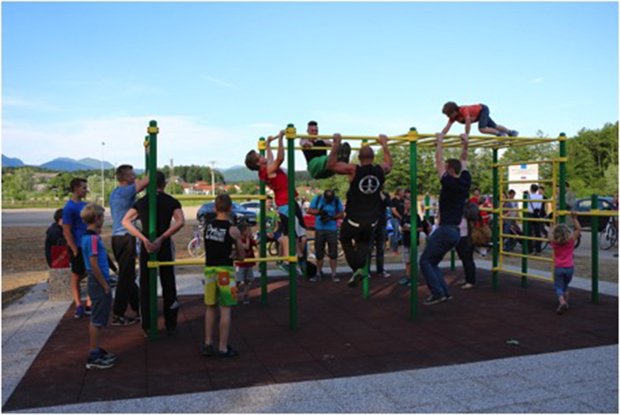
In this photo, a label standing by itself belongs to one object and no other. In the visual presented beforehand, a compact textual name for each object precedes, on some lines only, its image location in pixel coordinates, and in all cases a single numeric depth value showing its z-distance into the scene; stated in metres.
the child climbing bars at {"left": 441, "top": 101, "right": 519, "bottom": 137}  7.15
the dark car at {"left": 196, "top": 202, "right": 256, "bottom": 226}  25.99
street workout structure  5.74
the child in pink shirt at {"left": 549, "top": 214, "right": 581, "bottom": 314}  6.80
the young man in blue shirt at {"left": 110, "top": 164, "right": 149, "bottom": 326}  6.26
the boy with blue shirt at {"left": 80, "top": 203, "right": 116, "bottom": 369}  4.72
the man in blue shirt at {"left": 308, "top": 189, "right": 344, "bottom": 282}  9.45
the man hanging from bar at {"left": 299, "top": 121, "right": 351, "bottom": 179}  6.36
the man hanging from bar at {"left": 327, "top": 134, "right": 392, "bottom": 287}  6.16
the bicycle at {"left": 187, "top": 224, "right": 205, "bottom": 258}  14.86
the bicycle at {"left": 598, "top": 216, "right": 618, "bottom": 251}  15.38
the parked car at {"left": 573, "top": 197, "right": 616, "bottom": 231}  21.36
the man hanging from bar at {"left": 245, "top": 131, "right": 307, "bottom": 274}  6.71
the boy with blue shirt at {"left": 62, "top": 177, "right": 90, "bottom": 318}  6.68
